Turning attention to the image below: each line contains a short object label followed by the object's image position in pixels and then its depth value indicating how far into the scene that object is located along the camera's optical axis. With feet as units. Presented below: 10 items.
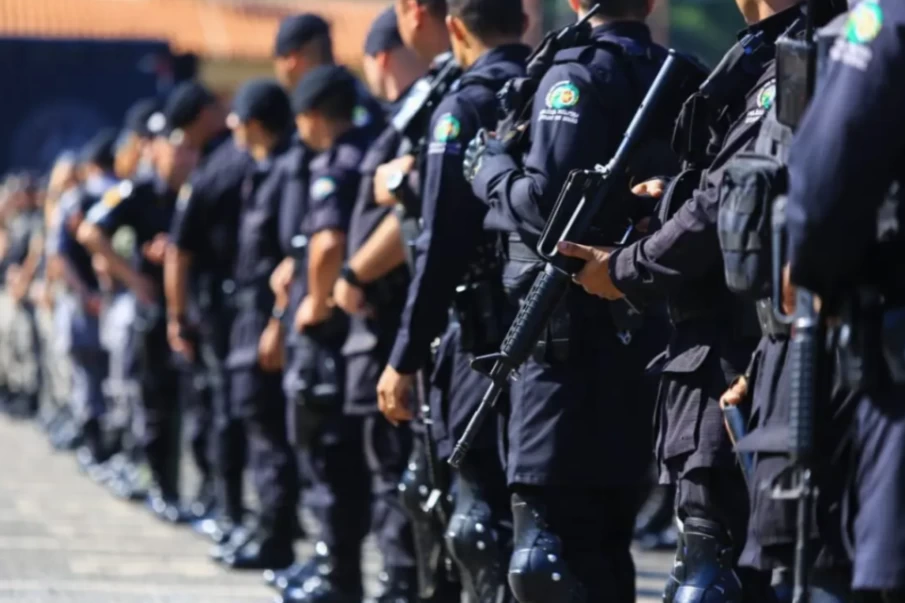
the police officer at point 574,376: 34.76
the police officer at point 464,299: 38.27
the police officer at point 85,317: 87.40
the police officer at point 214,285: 63.77
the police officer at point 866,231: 22.71
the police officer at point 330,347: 50.90
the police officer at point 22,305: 115.14
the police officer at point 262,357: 59.11
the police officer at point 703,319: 30.09
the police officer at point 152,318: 74.49
